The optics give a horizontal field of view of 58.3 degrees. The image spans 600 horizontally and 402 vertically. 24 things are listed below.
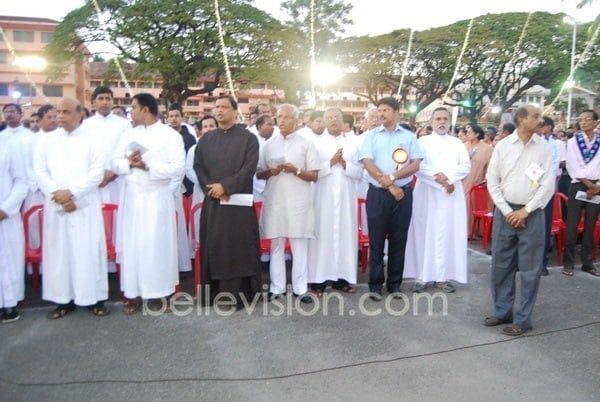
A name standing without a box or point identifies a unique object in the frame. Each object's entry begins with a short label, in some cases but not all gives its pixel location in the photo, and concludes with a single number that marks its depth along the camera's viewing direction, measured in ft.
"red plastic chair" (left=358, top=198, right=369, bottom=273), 20.86
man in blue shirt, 17.49
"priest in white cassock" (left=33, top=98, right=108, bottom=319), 15.74
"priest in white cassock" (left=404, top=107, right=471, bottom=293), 18.88
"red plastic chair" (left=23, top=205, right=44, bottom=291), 17.52
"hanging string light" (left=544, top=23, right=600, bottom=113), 93.96
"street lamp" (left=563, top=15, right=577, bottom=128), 85.81
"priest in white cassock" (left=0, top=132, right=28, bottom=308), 15.47
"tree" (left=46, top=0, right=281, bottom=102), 85.05
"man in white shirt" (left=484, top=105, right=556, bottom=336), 14.65
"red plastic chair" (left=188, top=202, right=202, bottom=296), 17.68
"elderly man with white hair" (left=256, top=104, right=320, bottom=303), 17.15
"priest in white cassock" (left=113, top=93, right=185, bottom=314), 16.15
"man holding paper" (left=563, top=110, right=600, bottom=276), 21.09
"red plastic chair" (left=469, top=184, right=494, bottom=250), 25.32
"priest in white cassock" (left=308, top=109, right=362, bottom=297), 18.61
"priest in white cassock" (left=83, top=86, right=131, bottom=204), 19.92
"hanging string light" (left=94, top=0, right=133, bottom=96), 87.71
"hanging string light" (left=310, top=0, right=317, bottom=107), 103.60
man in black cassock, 16.47
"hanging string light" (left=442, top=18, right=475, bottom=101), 104.17
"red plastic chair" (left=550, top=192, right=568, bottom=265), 22.90
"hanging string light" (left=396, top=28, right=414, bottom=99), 109.50
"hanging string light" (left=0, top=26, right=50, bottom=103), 161.58
